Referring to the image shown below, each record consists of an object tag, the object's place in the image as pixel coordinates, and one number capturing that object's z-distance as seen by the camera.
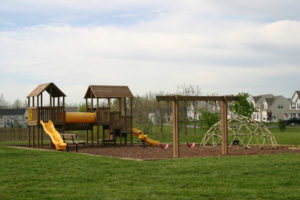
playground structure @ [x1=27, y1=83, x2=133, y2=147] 25.03
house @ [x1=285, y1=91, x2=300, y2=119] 86.14
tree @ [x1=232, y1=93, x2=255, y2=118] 41.72
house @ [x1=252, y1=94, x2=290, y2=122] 93.12
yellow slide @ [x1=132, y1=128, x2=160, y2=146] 25.83
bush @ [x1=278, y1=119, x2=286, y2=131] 52.46
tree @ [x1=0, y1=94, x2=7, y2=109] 103.34
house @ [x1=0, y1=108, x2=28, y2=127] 86.44
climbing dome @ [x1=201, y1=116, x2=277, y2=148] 22.25
